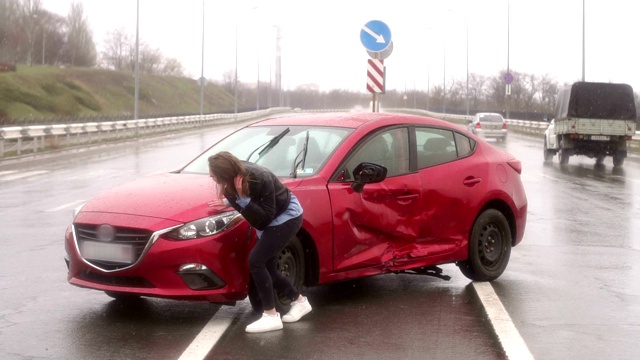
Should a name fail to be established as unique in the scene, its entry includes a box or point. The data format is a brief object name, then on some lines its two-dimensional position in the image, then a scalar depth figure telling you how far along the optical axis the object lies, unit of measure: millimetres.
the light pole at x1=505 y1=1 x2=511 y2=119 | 66538
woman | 6266
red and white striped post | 16422
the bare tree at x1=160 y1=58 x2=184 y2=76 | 157750
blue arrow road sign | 16062
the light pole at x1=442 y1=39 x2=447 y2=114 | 88719
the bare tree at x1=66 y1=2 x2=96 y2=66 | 122000
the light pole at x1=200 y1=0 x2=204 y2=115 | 63038
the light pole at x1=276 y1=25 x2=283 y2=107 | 95438
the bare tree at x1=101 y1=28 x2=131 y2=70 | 142250
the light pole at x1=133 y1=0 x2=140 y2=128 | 47344
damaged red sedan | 6609
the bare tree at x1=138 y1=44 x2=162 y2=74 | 143250
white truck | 29625
